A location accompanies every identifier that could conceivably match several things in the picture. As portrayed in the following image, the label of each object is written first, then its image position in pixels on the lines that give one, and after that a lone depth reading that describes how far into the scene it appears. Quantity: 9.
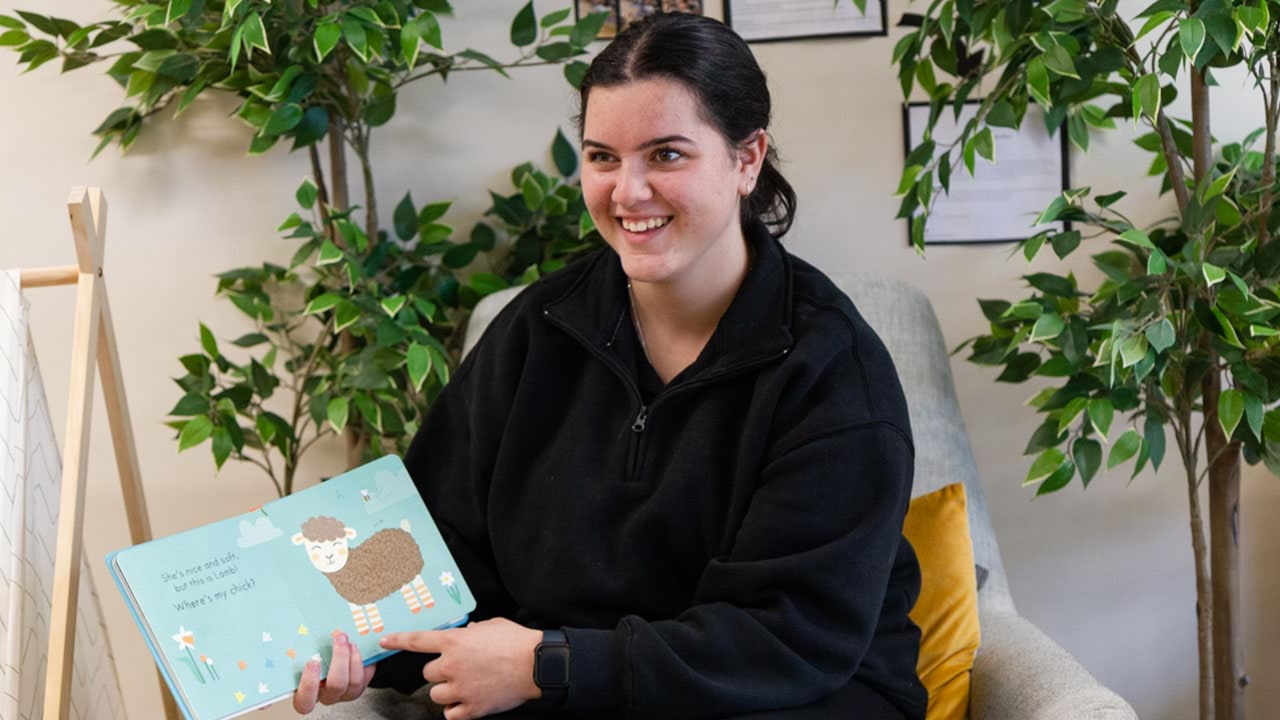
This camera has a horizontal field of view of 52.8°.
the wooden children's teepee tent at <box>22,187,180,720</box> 1.48
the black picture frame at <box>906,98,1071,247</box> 2.19
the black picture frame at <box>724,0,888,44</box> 2.20
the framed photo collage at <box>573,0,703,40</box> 2.21
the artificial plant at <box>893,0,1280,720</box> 1.63
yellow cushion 1.58
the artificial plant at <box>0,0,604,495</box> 2.03
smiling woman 1.36
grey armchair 1.44
